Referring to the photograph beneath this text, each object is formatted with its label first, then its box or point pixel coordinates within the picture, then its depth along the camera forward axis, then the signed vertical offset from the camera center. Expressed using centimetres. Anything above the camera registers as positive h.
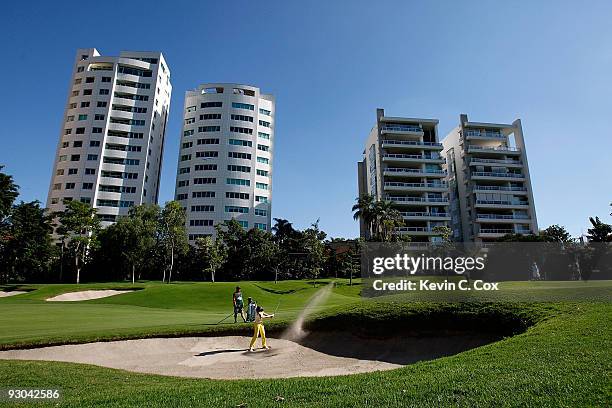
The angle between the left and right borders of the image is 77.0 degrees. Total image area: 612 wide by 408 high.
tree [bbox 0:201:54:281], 5853 +626
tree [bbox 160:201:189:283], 6719 +939
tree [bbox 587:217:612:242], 6076 +854
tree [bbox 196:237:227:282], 6750 +526
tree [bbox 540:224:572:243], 6471 +865
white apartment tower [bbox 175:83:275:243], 9306 +3165
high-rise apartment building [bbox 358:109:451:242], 8406 +2482
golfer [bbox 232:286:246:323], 2111 -93
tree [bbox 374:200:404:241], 6775 +1176
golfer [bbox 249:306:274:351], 1573 -165
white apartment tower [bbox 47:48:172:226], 8875 +3581
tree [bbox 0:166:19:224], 5469 +1273
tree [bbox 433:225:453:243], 6969 +1006
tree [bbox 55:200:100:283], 6266 +983
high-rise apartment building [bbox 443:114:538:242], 8462 +2276
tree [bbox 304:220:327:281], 6938 +658
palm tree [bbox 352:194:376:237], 6806 +1343
